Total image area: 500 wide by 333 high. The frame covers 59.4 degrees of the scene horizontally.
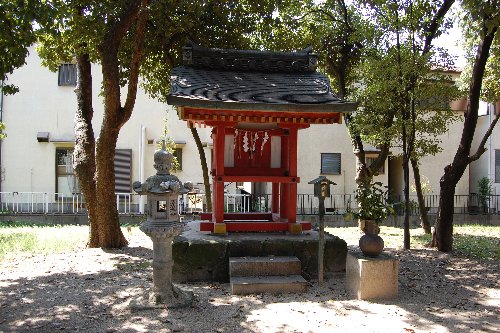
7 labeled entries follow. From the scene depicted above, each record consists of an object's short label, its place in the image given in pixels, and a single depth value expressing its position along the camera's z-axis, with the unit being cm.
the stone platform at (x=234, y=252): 831
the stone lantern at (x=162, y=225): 659
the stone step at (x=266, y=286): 748
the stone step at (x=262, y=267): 798
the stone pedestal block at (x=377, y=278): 703
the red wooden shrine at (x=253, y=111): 846
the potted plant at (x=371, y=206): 819
